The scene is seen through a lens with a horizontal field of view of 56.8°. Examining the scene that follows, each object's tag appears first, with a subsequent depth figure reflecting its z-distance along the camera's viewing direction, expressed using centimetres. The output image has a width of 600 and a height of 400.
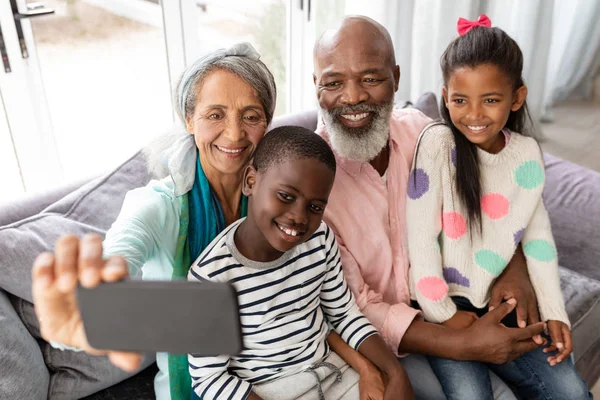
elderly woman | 123
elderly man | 141
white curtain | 279
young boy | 112
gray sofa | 137
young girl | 139
